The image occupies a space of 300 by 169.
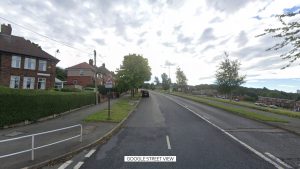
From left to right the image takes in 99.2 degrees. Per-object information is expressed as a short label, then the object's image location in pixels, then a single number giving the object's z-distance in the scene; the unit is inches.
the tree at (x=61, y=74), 1591.5
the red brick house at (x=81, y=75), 1291.0
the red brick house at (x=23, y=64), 686.8
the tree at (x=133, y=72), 979.7
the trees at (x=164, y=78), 3050.3
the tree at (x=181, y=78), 1757.5
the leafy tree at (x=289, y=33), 295.6
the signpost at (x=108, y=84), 360.5
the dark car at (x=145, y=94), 1192.6
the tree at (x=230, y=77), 859.7
